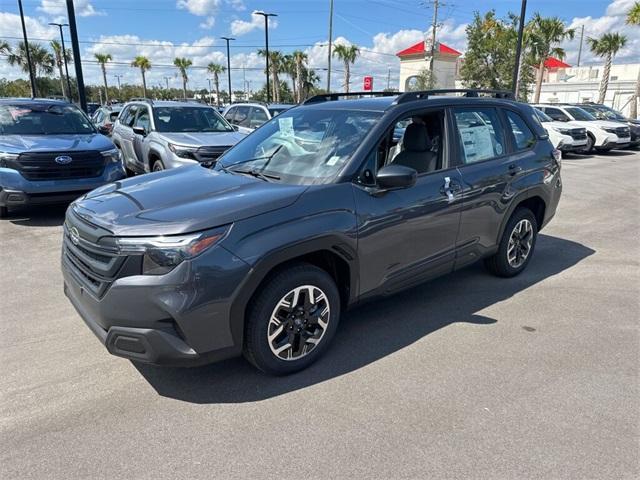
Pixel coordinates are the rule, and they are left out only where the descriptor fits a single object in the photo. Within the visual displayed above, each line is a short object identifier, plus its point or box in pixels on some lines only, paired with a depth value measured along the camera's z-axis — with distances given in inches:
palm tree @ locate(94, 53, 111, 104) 2596.0
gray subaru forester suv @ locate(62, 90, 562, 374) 105.7
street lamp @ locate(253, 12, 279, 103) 1192.8
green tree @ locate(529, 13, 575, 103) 1272.1
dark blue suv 261.1
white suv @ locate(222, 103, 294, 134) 473.4
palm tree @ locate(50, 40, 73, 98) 2117.4
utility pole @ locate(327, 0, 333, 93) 1229.9
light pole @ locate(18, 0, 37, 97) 1080.6
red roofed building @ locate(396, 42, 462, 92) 2039.4
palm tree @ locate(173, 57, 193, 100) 2871.6
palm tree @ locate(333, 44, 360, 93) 2025.1
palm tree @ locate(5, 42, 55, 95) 2089.1
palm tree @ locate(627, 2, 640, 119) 1158.2
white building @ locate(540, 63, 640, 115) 1906.0
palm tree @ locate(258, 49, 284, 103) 2369.6
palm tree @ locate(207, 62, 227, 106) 3358.8
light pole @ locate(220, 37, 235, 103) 1476.6
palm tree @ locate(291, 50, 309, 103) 2368.4
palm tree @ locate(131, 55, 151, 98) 2706.7
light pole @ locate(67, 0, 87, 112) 449.7
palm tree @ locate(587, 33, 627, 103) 1456.7
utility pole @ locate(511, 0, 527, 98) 748.6
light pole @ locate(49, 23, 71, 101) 1451.8
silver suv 315.0
